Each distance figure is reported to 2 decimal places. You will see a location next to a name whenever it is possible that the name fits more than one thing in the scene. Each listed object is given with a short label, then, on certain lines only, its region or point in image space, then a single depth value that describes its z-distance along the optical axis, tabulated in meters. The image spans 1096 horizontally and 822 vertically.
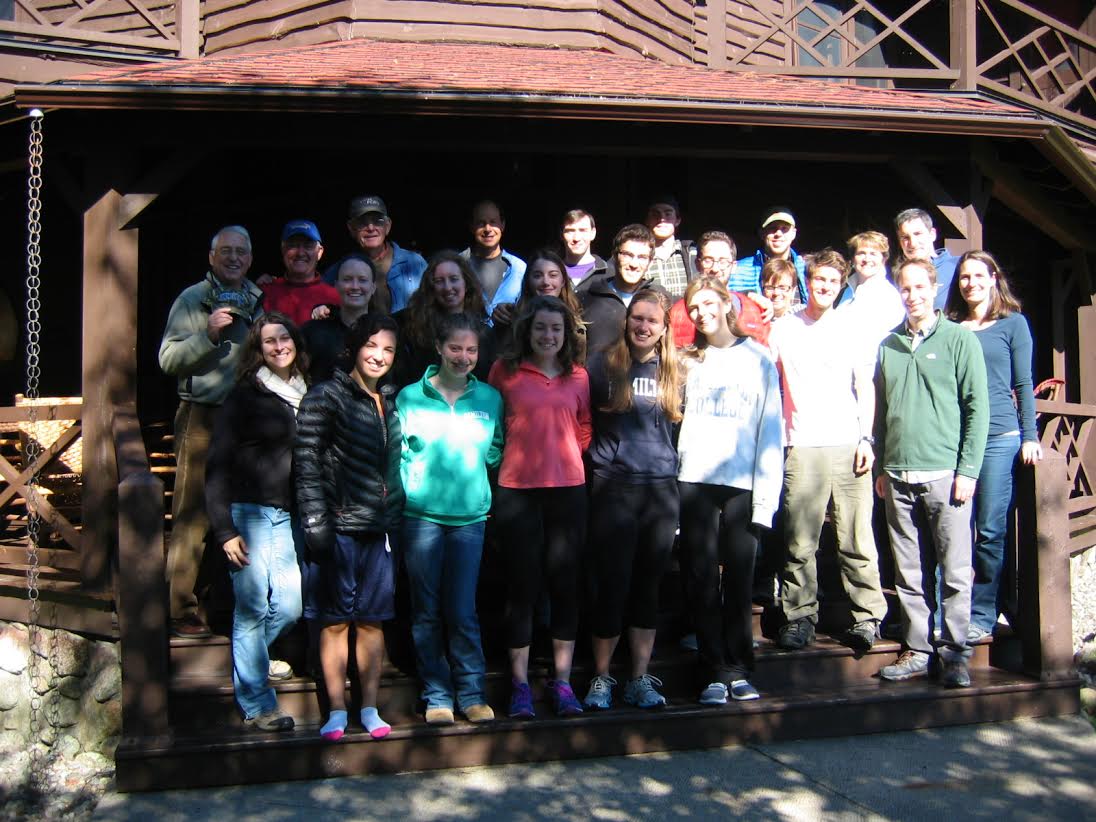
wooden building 5.32
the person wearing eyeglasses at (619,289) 5.68
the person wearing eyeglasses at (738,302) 5.64
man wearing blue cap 5.76
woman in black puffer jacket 4.89
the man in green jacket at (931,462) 5.68
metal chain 5.93
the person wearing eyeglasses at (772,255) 6.75
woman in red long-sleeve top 5.09
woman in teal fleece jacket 5.02
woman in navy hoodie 5.18
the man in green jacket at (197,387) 5.61
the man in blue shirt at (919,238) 6.36
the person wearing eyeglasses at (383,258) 6.05
